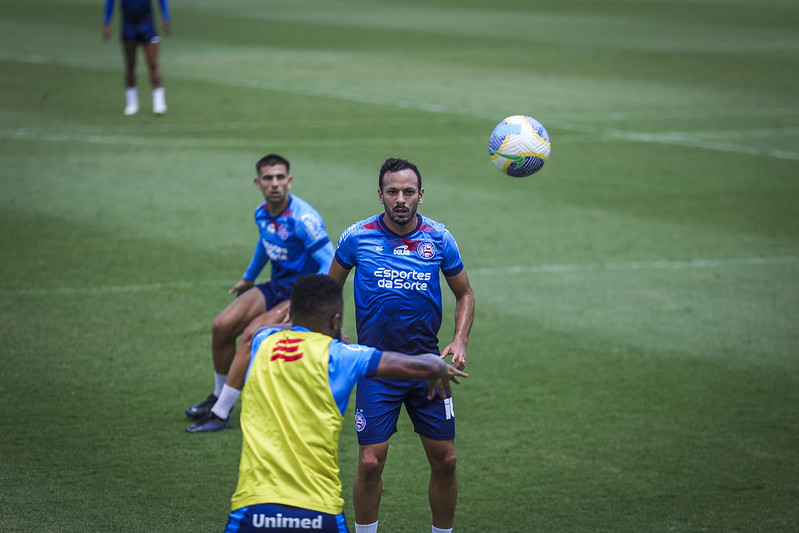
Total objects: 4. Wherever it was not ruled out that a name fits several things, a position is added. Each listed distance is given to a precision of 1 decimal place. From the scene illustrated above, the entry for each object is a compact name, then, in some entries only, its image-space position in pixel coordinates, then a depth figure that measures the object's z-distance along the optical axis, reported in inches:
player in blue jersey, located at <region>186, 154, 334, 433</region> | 635.5
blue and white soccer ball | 579.8
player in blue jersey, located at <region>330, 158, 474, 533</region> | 477.4
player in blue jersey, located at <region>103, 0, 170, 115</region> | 1594.5
